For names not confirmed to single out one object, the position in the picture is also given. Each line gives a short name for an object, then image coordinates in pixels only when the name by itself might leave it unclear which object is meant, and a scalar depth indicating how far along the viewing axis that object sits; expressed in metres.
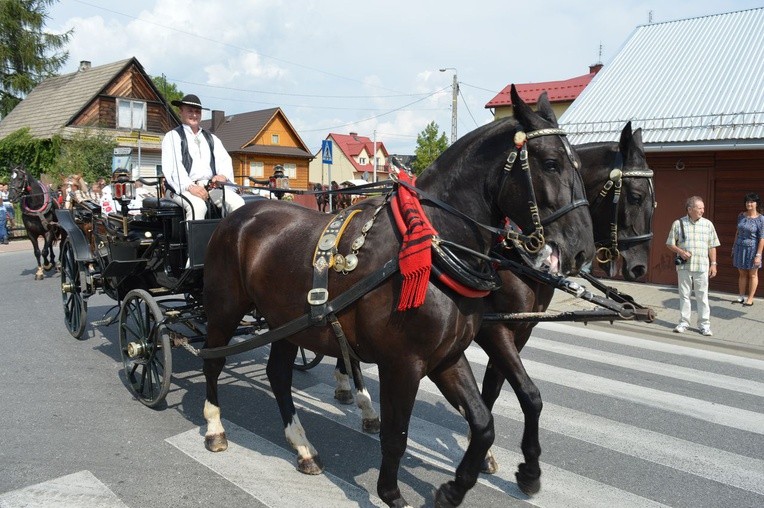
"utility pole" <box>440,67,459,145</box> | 28.30
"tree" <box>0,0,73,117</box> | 33.66
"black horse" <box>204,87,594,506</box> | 2.89
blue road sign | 11.90
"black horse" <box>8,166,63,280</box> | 11.97
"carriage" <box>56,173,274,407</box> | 5.02
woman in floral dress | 10.02
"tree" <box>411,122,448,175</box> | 48.62
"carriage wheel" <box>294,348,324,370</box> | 6.09
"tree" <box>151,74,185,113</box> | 63.29
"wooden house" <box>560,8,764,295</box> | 11.18
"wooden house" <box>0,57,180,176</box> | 30.70
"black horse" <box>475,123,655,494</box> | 3.73
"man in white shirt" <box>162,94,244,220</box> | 5.24
